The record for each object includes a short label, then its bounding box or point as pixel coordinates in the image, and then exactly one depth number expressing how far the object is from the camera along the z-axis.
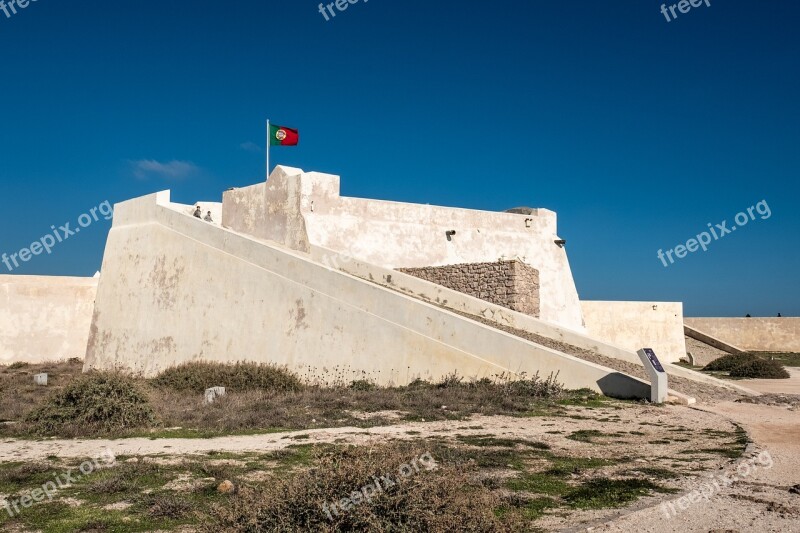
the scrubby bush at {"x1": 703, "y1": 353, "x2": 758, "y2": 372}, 20.06
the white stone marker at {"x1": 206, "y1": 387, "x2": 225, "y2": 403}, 11.90
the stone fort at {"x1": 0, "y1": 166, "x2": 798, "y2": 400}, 13.12
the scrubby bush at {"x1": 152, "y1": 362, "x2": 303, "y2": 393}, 13.80
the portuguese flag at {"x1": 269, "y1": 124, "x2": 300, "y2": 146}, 20.91
